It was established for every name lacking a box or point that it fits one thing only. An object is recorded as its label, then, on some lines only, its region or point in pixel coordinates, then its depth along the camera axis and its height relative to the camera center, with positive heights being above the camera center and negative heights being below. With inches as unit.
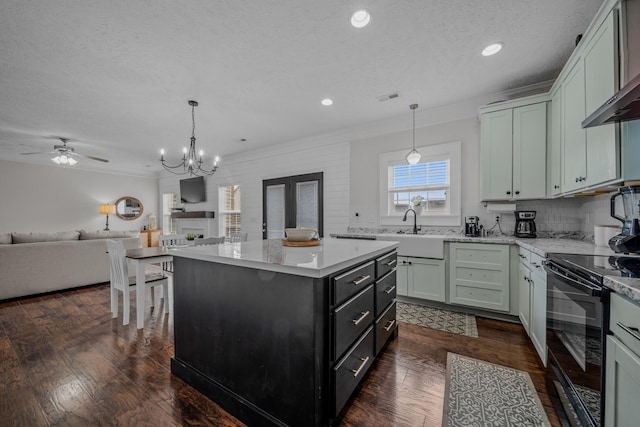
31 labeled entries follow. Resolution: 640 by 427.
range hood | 45.3 +21.0
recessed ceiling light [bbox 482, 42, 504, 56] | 91.0 +59.3
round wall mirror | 310.7 +3.3
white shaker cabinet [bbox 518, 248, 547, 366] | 74.2 -29.7
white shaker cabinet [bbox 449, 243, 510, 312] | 108.2 -29.1
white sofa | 142.6 -30.8
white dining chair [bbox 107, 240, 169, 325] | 109.1 -31.8
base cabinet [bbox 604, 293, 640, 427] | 34.4 -22.5
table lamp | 285.9 +1.9
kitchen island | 49.1 -26.4
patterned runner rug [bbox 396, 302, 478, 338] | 104.3 -49.1
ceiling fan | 188.4 +46.5
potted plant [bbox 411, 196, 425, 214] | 145.3 +3.6
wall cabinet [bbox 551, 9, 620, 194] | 63.6 +30.6
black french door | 195.2 +5.6
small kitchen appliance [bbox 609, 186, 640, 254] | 60.9 -3.5
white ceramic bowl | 82.9 -8.0
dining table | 104.2 -22.4
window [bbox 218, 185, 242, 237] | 258.4 +0.4
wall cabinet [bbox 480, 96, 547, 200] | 109.6 +26.7
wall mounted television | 279.6 +22.8
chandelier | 135.5 +55.4
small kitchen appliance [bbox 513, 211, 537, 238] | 116.6 -6.6
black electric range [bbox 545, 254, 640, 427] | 42.9 -24.1
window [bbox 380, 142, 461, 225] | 141.6 +14.5
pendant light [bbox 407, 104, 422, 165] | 138.3 +29.5
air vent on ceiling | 128.6 +58.9
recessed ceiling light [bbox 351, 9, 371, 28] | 76.0 +59.3
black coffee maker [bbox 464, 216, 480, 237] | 129.5 -8.4
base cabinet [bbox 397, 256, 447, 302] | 120.9 -33.8
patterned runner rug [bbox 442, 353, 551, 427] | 57.9 -48.0
